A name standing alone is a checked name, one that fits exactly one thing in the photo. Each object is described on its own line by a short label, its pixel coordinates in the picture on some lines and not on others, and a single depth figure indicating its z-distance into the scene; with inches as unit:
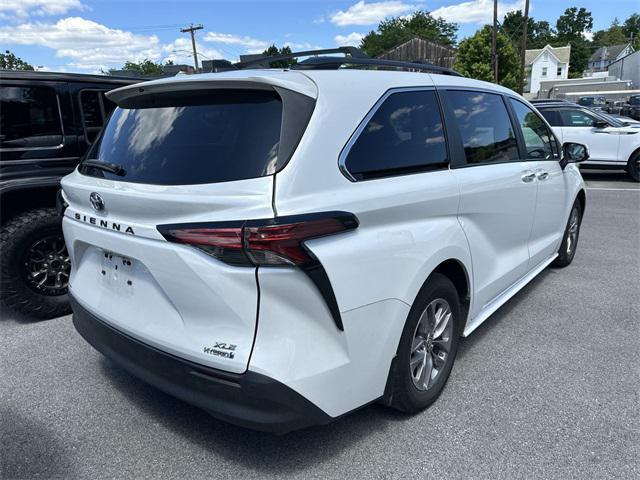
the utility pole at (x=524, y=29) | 1247.9
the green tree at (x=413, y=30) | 3994.6
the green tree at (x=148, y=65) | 3080.7
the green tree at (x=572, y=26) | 4620.1
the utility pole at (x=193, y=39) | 2006.6
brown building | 1840.6
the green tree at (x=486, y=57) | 1590.8
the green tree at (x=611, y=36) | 5300.2
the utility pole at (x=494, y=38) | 1233.4
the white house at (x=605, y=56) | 4205.0
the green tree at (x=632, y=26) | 5378.9
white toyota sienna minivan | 75.8
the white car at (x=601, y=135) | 457.1
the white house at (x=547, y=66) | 3075.8
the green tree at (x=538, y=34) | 4650.6
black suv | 152.9
